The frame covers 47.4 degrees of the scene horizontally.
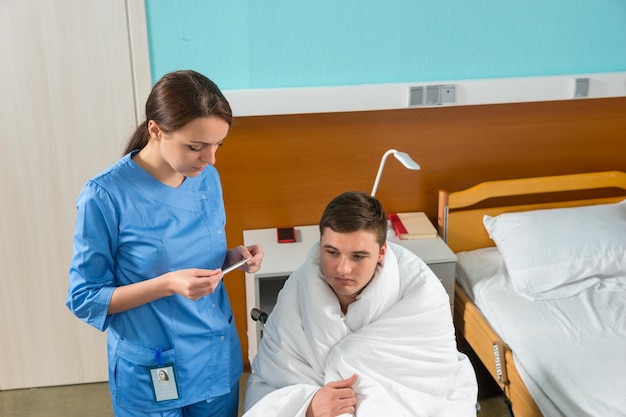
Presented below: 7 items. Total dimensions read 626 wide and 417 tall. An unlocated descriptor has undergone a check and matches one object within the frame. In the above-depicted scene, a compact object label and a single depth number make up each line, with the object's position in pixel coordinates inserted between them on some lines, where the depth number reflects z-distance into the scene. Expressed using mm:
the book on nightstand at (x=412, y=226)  3082
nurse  1778
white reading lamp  2769
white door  2861
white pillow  2891
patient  2008
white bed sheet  2268
